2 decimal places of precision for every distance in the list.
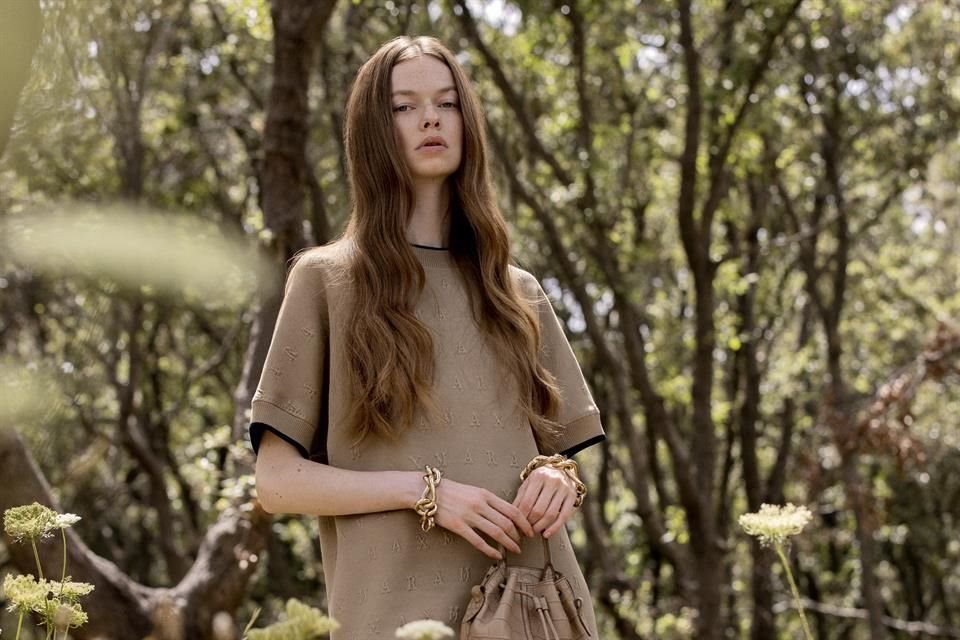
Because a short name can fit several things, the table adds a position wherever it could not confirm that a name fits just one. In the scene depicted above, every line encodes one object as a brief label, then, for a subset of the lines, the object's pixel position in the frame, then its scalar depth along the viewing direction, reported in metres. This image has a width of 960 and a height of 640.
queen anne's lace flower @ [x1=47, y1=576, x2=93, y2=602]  2.35
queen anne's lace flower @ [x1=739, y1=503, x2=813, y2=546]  2.40
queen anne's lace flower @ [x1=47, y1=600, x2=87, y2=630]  2.29
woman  2.65
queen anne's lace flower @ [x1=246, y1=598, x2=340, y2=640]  1.99
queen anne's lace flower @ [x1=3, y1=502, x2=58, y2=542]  2.36
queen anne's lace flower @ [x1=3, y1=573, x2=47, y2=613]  2.27
